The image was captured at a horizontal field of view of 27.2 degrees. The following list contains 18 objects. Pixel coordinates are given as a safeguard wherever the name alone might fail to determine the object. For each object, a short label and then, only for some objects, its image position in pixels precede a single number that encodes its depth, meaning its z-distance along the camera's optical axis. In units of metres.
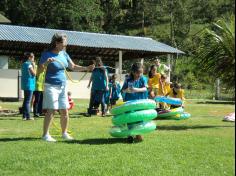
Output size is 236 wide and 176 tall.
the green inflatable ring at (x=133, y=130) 8.23
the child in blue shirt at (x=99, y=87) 14.24
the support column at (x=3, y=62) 28.17
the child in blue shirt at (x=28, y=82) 12.41
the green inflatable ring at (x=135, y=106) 8.31
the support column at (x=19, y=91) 24.21
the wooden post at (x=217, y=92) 31.35
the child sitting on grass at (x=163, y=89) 14.91
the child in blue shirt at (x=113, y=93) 16.58
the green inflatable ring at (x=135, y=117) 8.30
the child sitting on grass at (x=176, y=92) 15.05
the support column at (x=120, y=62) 28.22
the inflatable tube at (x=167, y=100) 13.55
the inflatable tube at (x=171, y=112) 13.28
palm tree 9.22
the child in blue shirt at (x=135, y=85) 8.84
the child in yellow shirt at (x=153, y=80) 14.43
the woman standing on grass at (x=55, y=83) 8.23
